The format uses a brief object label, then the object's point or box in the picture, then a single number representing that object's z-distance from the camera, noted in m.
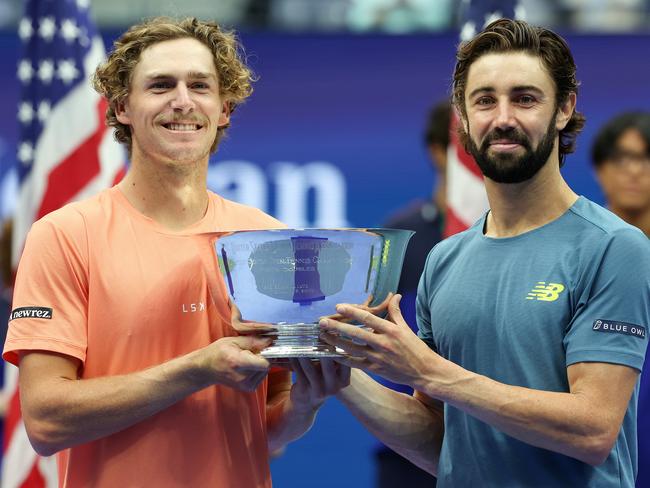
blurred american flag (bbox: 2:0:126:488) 9.62
